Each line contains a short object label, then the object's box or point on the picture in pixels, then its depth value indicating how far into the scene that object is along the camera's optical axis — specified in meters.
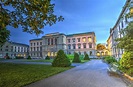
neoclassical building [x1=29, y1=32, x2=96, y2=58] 42.10
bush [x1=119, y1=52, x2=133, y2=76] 7.02
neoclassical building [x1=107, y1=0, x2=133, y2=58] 13.98
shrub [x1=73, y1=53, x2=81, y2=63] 19.36
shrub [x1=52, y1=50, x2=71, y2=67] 11.91
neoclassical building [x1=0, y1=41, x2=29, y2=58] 46.58
